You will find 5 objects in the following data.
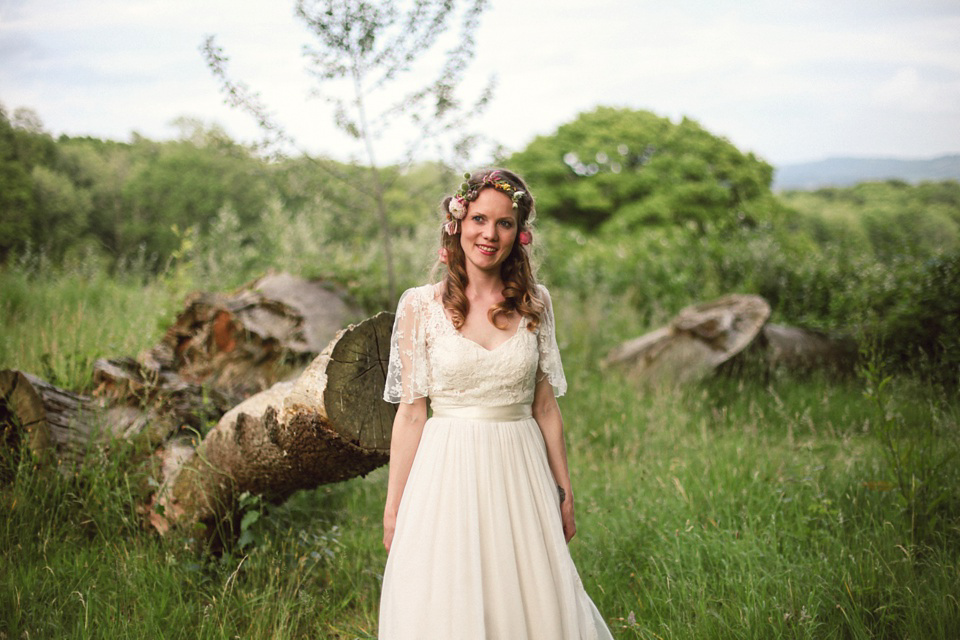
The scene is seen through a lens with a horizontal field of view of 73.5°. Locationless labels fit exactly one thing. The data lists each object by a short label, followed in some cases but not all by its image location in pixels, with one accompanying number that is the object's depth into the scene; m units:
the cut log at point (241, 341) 5.02
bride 2.16
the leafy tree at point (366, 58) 5.98
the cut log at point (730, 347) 6.21
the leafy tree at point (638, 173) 25.42
